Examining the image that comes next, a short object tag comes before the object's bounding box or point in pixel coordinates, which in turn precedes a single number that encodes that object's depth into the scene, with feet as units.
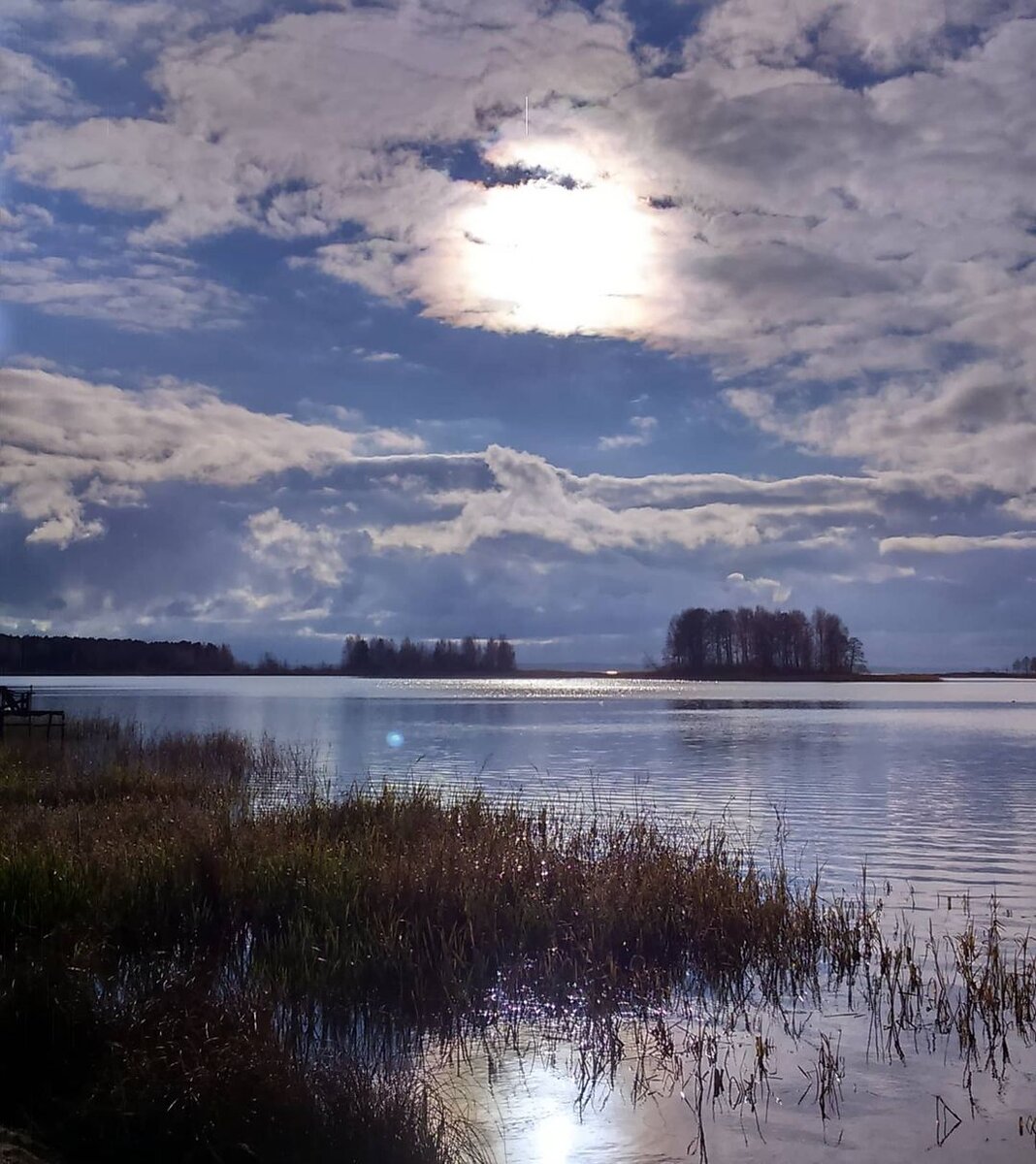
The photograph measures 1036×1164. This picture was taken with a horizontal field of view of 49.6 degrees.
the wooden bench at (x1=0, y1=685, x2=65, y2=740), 153.62
